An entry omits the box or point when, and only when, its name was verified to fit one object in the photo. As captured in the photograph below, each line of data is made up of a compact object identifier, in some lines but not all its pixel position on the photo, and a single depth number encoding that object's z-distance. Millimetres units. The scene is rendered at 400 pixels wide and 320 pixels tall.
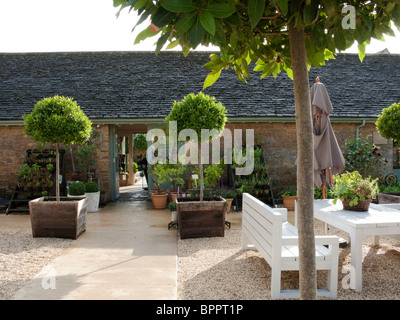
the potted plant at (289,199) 9250
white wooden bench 3541
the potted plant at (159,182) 8984
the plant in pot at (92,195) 8969
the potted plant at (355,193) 4586
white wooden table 3730
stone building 10086
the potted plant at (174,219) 6965
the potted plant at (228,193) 9078
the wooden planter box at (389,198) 6359
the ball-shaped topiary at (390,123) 6930
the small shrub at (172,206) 7262
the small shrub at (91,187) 9023
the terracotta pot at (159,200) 9445
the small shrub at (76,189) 8195
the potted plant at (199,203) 5980
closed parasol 5125
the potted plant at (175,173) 9030
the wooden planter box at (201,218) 5973
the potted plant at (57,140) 6008
